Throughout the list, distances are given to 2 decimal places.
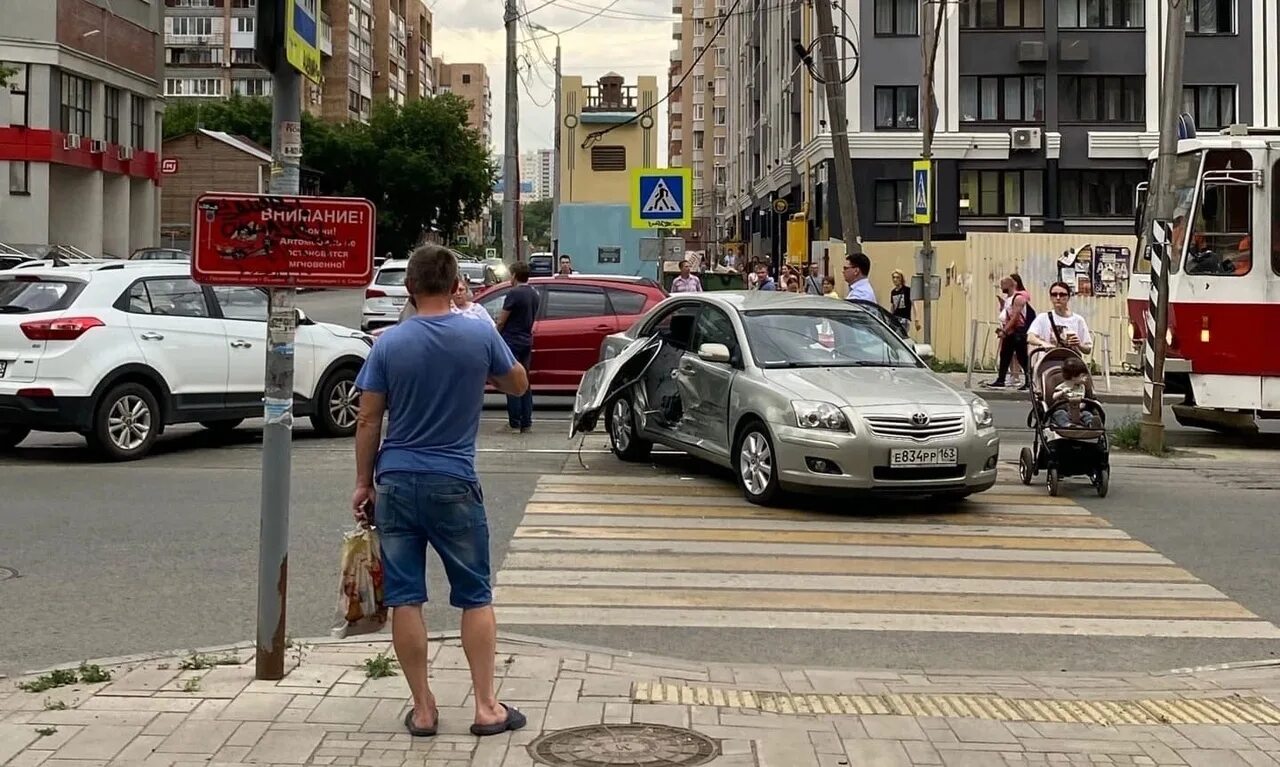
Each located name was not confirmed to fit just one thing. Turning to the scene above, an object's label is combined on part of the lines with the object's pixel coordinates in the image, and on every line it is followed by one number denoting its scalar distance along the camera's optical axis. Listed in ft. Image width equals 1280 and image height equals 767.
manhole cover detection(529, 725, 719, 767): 17.11
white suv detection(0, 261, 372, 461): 41.65
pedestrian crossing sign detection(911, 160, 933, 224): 83.10
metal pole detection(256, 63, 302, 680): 20.04
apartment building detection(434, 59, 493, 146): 596.29
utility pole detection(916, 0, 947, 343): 84.79
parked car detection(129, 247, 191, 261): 149.29
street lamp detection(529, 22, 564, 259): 151.98
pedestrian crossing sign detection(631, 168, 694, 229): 83.15
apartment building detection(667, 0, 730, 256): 335.47
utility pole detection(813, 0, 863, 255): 76.18
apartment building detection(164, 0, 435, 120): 333.21
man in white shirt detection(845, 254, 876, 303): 58.85
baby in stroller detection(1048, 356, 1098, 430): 39.42
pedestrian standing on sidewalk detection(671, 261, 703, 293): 80.28
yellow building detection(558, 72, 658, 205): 192.24
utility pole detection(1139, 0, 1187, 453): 49.89
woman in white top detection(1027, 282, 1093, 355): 43.37
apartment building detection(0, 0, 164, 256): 167.02
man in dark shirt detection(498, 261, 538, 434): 52.49
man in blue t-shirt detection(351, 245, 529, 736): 17.92
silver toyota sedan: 35.40
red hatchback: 60.13
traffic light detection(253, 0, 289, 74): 19.24
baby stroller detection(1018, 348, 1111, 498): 39.50
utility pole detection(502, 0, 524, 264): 114.83
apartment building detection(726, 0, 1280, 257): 146.10
